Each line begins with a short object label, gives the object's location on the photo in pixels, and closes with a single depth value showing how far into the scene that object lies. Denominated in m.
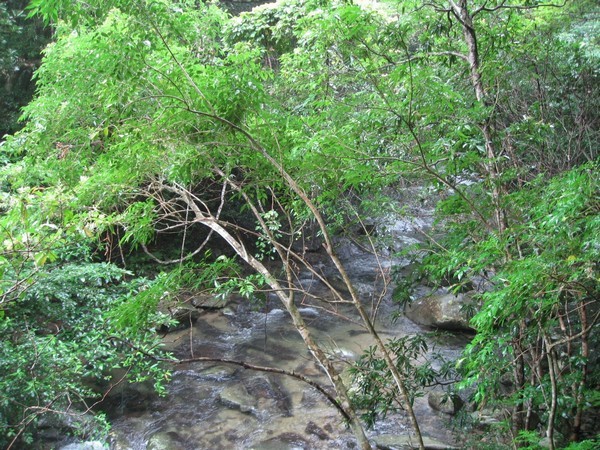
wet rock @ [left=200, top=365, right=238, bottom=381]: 6.56
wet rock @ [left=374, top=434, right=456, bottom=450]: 4.78
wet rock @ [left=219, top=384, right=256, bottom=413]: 5.87
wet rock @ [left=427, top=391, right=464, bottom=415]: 5.42
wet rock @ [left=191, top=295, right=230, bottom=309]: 8.34
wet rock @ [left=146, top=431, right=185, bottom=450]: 5.13
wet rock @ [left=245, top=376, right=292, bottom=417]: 5.88
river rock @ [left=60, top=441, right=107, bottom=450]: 5.06
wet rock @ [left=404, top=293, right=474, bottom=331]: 7.60
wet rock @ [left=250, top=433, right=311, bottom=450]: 5.12
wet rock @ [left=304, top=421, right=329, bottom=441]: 5.26
